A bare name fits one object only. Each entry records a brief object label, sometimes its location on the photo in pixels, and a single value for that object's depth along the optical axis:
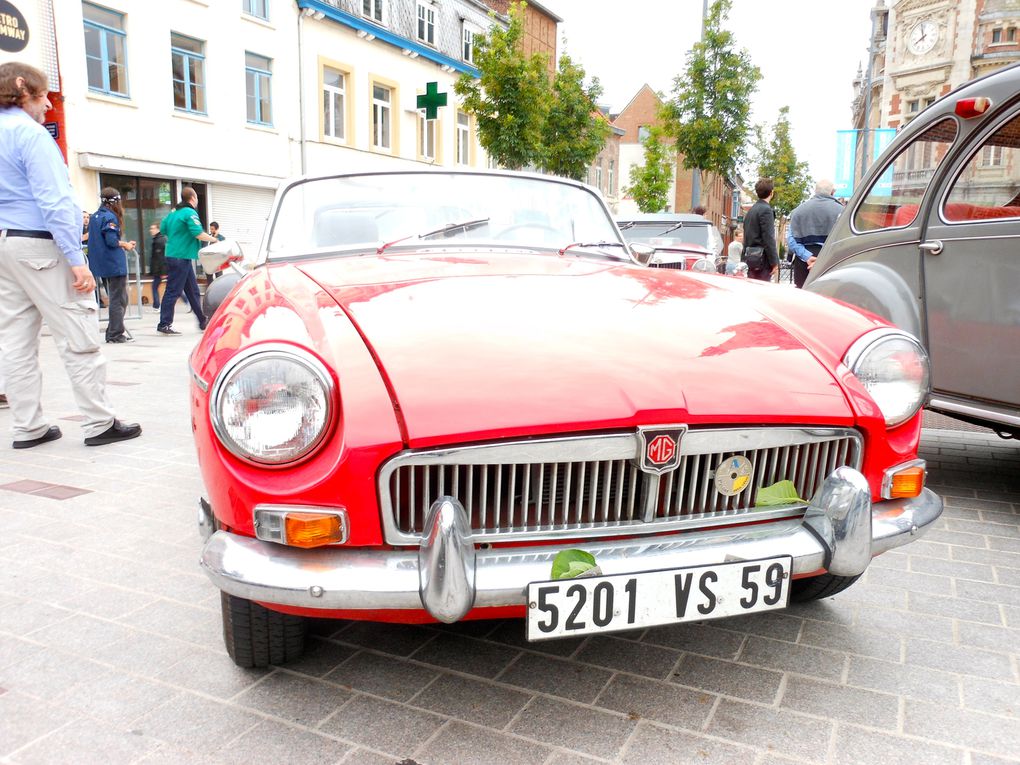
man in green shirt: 10.74
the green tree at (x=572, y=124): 24.88
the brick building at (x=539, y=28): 34.16
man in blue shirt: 4.32
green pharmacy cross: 12.70
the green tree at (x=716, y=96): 19.78
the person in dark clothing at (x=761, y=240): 9.29
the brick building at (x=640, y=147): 56.66
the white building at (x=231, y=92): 15.73
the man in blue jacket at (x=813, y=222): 8.05
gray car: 3.64
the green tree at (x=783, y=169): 49.50
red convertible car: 1.83
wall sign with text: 13.56
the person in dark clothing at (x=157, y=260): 15.53
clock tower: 40.62
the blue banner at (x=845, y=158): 17.54
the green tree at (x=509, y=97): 20.92
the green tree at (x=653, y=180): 33.41
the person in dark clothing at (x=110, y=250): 9.38
